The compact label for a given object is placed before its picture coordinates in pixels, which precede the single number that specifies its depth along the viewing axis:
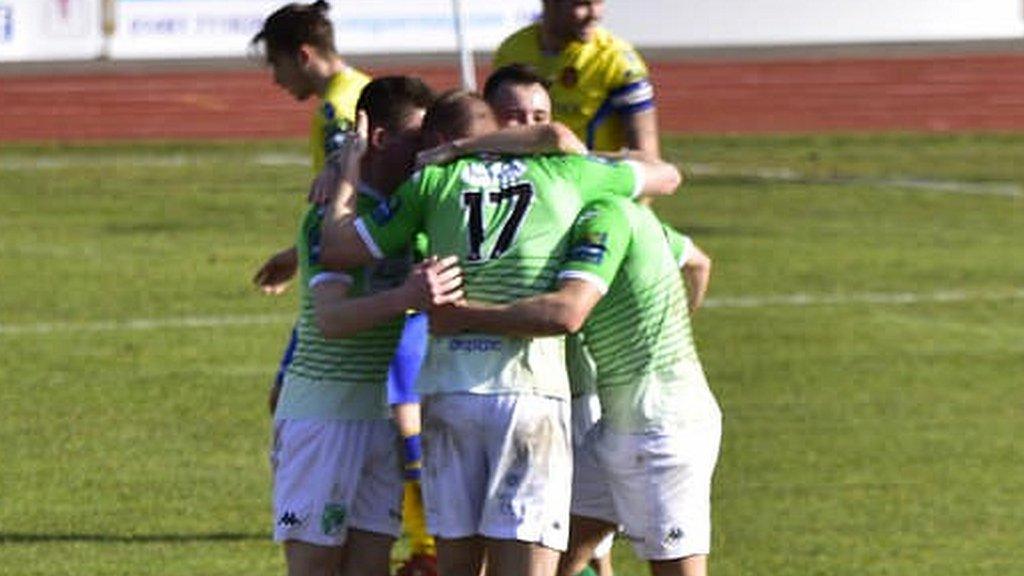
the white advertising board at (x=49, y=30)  69.56
